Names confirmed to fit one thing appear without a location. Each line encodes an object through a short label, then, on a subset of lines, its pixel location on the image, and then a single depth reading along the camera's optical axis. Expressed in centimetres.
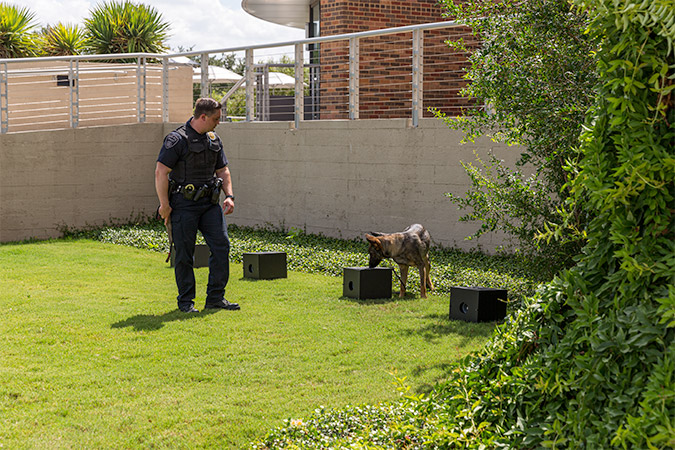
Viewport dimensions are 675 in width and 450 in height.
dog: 872
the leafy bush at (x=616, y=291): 307
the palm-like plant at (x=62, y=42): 2412
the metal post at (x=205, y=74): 1544
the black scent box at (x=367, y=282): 874
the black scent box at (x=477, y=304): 763
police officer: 819
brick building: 1538
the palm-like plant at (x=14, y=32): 2289
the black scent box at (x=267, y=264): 1007
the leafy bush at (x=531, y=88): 681
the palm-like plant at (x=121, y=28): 2383
